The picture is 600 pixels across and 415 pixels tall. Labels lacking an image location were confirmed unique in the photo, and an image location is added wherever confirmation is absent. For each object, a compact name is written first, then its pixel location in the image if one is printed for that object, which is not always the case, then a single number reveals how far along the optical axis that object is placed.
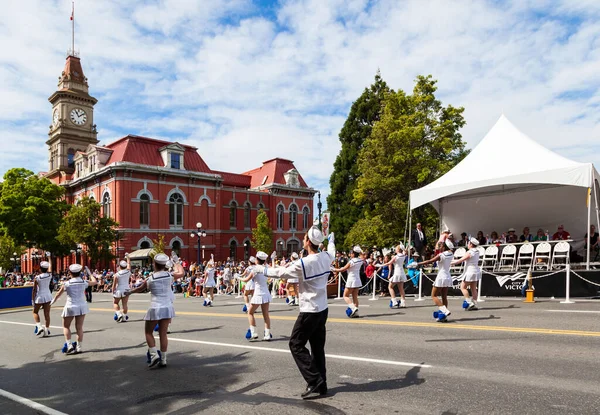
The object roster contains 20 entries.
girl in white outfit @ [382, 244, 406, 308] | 13.76
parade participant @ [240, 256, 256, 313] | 11.71
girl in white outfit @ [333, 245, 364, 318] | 12.01
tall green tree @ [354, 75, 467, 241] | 26.97
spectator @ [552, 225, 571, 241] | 17.28
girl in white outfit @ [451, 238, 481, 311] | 11.80
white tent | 15.47
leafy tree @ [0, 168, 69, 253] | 46.72
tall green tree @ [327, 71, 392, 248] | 42.22
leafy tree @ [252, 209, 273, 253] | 54.46
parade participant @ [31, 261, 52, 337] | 11.95
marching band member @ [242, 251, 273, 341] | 9.36
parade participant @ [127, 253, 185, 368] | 7.43
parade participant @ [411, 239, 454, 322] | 10.34
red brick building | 46.06
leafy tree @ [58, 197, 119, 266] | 39.97
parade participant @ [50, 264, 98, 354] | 9.27
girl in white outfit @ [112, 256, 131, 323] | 14.37
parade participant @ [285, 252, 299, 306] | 16.87
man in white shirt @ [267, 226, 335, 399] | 5.58
